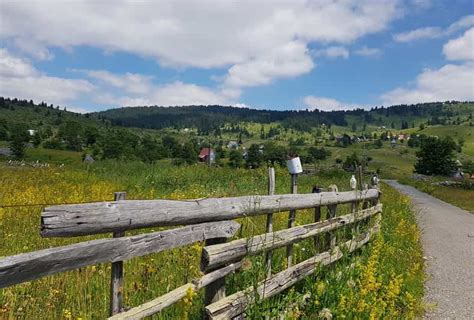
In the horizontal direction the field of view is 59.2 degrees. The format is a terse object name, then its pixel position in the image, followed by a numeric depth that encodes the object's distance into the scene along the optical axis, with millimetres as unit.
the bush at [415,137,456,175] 90125
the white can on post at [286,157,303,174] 6408
